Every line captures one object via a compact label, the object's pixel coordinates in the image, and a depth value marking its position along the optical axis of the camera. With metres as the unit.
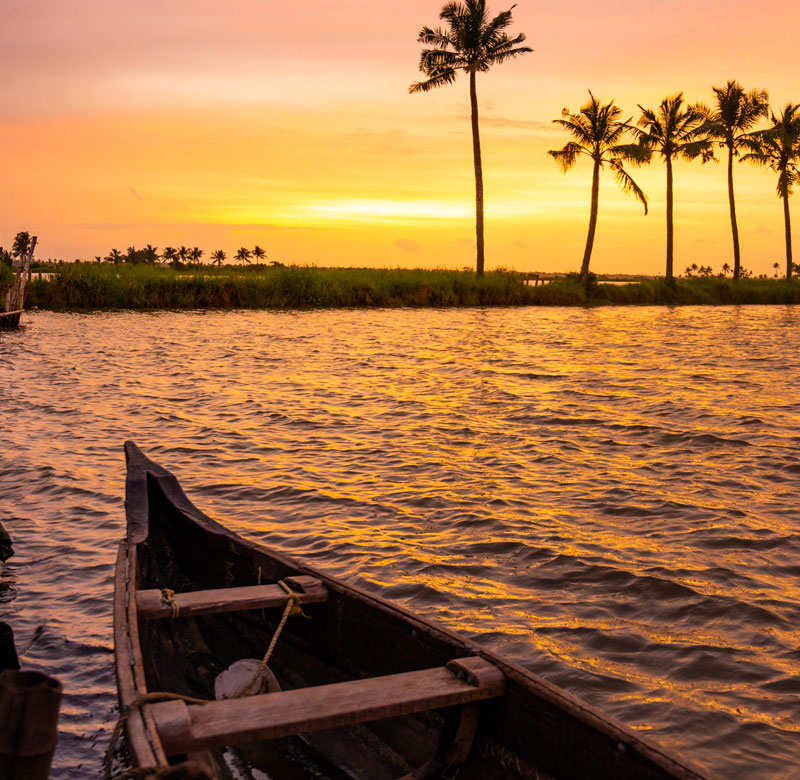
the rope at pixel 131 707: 2.99
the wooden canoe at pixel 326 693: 3.03
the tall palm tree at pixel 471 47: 44.47
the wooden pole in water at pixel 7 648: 4.29
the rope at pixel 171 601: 4.27
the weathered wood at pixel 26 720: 2.44
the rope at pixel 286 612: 3.96
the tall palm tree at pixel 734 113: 51.84
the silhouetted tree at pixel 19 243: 101.34
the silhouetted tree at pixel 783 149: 52.59
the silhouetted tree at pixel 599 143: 48.25
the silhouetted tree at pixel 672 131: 50.12
